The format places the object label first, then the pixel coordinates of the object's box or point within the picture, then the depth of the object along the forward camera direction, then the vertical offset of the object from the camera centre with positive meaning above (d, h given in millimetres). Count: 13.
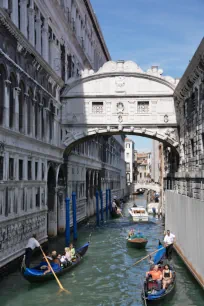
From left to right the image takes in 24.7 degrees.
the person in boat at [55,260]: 14391 -2297
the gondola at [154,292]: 11094 -2610
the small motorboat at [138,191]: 85756 -1279
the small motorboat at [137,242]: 19719 -2406
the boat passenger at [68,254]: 15316 -2274
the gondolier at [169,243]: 16047 -2050
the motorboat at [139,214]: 31094 -1999
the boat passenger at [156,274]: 11781 -2302
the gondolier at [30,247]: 13466 -1844
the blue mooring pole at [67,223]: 19922 -1620
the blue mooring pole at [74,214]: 21734 -1334
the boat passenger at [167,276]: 11742 -2414
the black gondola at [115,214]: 34688 -2145
